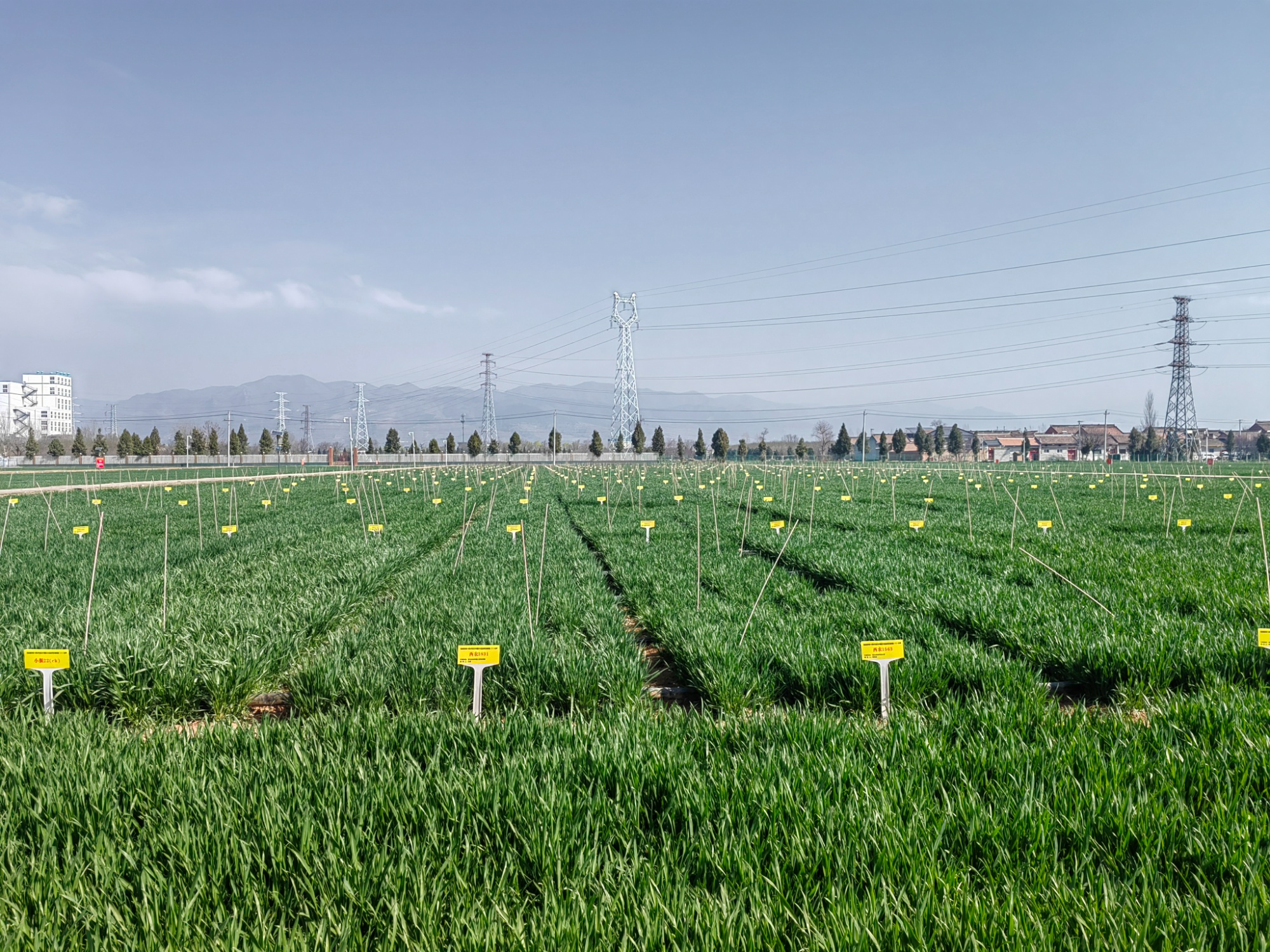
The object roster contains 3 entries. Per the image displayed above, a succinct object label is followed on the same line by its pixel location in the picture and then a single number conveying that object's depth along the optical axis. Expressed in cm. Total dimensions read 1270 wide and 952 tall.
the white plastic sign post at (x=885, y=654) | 373
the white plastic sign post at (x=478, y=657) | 385
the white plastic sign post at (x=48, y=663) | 371
